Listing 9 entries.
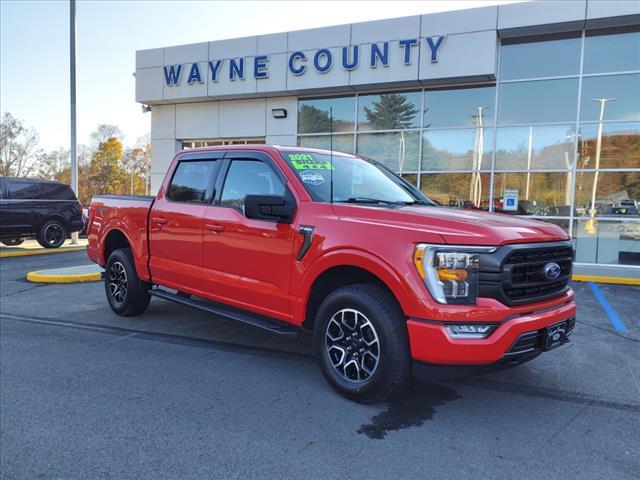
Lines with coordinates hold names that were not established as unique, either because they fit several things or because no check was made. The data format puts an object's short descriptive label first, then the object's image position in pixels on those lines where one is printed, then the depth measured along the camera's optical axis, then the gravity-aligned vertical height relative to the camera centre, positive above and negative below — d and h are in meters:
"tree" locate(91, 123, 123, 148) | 73.12 +7.98
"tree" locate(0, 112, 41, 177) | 51.62 +3.78
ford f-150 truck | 3.25 -0.54
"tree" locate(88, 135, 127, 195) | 68.19 +2.55
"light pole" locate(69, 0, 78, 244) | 16.20 +3.46
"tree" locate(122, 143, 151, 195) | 73.44 +3.69
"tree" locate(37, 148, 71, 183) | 58.00 +2.52
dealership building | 11.62 +2.50
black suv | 13.56 -0.72
